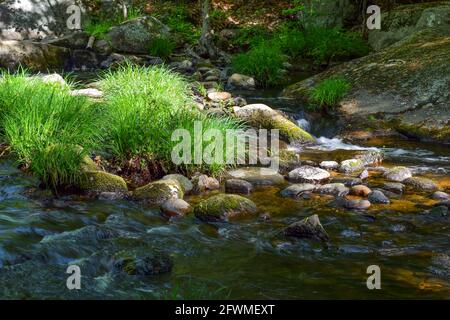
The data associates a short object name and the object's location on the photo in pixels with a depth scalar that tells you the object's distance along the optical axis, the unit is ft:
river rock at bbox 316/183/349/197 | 20.65
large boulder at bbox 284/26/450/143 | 30.76
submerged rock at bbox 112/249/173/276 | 13.33
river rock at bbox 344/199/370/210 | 18.93
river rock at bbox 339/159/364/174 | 24.21
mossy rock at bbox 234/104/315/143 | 29.30
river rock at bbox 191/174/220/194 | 20.94
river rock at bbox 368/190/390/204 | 19.61
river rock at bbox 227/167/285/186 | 22.07
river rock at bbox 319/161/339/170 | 24.52
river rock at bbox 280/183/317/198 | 20.62
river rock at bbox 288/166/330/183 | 22.49
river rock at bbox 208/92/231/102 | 33.12
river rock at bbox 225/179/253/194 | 20.97
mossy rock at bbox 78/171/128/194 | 19.30
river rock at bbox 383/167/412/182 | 22.44
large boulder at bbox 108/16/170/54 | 51.06
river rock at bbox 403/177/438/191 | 21.27
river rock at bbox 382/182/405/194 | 20.88
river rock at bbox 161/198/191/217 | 18.04
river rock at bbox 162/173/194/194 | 20.54
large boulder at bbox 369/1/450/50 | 43.33
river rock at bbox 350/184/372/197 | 20.43
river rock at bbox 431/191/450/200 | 19.80
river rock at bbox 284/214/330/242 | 15.97
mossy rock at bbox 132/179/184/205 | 18.99
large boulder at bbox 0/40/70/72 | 42.32
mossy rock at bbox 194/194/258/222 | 17.62
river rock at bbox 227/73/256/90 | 40.37
